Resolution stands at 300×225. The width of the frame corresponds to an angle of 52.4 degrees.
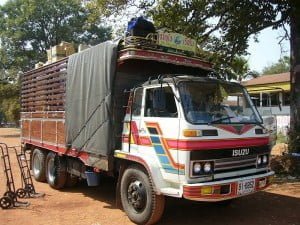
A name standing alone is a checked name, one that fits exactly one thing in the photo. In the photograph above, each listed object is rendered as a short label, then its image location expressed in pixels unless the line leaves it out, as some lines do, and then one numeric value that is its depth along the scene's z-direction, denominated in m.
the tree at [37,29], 30.32
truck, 4.70
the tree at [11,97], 27.91
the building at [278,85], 20.77
